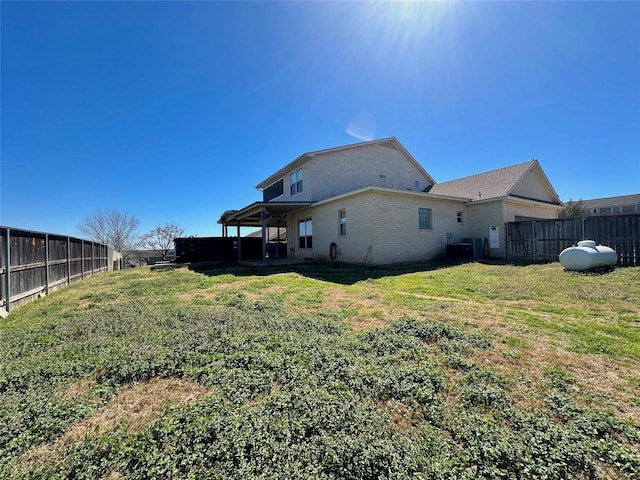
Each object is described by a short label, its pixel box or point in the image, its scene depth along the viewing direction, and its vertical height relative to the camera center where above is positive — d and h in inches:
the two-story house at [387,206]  477.4 +78.5
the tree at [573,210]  1081.4 +110.3
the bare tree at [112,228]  1466.5 +128.3
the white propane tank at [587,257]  318.7 -26.5
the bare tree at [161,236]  1496.1 +73.2
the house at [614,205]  1311.5 +157.8
